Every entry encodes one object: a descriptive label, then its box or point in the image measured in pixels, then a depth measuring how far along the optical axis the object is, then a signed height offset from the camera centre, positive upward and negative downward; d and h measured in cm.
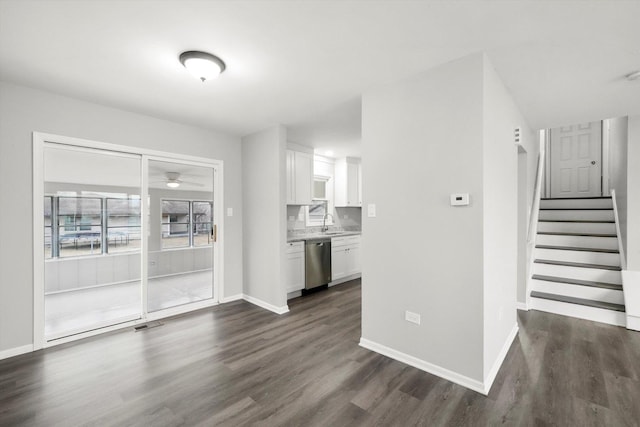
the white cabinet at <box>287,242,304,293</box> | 445 -85
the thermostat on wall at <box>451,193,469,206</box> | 219 +11
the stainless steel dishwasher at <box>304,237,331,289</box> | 472 -84
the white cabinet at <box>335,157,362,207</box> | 614 +67
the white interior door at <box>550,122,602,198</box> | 563 +107
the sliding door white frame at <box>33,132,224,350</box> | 282 -11
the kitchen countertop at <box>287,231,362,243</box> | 462 -42
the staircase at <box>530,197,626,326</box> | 356 -76
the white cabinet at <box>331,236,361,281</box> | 519 -83
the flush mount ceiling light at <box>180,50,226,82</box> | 216 +117
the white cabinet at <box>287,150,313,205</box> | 491 +64
